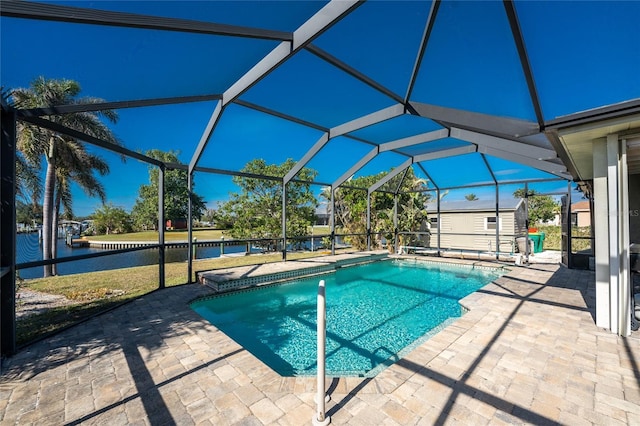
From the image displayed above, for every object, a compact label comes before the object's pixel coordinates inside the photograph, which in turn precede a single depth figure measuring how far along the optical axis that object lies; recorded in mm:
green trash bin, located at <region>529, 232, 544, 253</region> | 14556
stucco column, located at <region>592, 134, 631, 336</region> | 3532
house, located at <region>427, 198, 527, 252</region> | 14469
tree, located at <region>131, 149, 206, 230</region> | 7410
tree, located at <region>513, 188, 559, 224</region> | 28594
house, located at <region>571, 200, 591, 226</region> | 15411
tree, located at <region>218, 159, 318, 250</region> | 15445
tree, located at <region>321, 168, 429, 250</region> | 14383
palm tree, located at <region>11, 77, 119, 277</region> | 5098
